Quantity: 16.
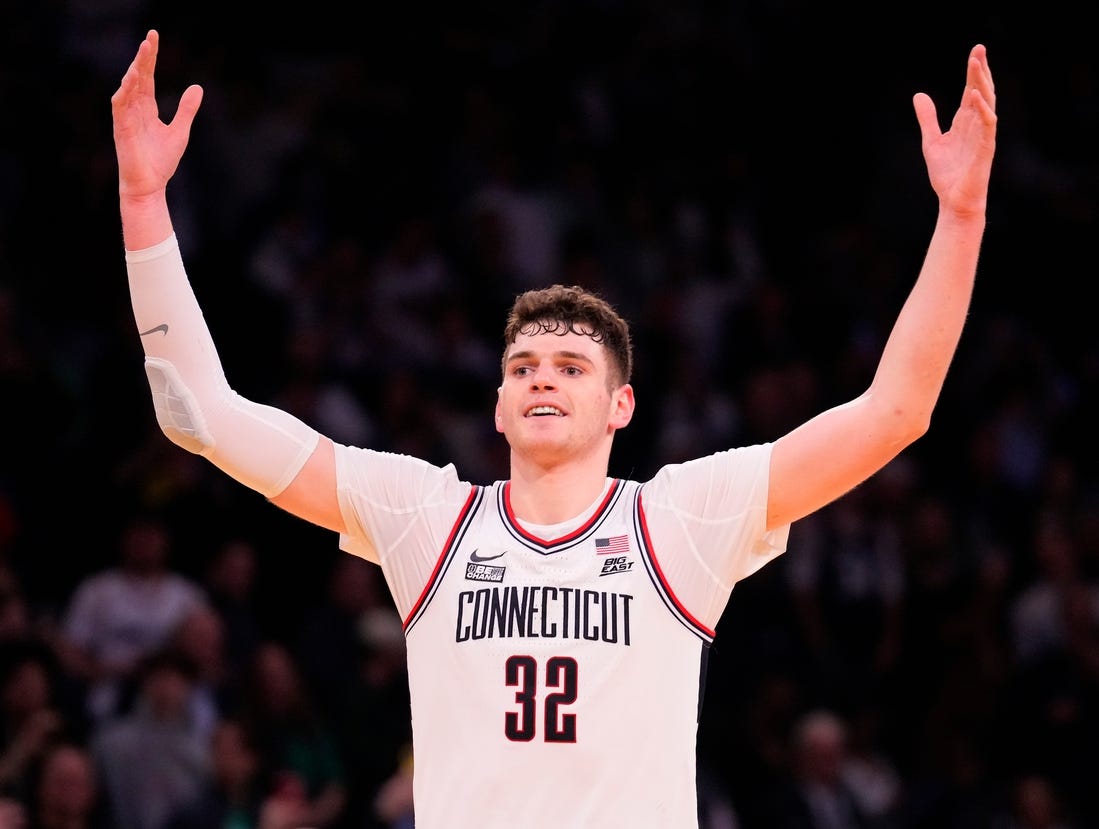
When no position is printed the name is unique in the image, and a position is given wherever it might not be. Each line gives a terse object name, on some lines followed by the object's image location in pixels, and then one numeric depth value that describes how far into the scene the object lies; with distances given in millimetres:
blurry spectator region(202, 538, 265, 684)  20614
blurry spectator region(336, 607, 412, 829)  19562
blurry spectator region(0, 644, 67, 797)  17609
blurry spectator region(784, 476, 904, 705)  23203
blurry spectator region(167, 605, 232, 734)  19766
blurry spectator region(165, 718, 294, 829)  18250
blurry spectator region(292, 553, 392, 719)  20531
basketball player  9625
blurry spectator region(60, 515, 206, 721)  20125
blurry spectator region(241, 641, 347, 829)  19578
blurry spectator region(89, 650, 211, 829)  18437
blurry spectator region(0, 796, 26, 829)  16141
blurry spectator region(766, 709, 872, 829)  20859
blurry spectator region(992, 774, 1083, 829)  21703
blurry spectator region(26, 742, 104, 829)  17312
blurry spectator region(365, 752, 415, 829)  18156
